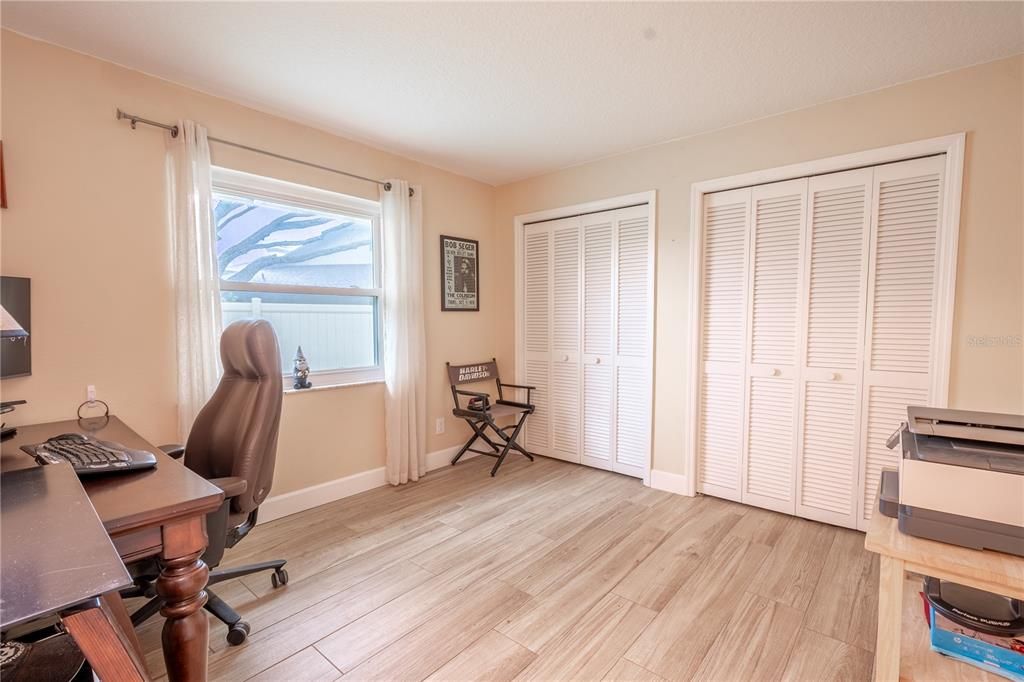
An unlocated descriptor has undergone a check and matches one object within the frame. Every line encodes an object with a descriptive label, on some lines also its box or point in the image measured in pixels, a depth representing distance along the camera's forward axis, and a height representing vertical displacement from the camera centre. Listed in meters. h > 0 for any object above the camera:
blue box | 1.30 -0.97
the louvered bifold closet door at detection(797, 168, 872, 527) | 2.50 -0.12
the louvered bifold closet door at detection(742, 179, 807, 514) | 2.70 -0.11
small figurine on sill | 2.86 -0.34
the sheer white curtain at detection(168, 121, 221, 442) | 2.30 +0.25
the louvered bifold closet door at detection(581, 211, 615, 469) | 3.52 -0.12
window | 2.63 +0.33
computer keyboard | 1.26 -0.41
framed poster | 3.73 +0.40
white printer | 1.15 -0.42
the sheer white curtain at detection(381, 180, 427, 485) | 3.21 -0.07
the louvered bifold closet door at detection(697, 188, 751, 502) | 2.89 -0.12
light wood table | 1.14 -0.63
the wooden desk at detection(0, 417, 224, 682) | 1.06 -0.53
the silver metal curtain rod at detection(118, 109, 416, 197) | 2.17 +0.98
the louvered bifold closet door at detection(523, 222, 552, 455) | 3.89 -0.03
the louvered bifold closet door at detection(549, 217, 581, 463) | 3.72 -0.15
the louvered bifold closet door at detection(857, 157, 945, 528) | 2.30 +0.14
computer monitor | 1.82 -0.04
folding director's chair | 3.57 -0.73
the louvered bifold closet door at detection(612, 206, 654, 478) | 3.29 -0.13
